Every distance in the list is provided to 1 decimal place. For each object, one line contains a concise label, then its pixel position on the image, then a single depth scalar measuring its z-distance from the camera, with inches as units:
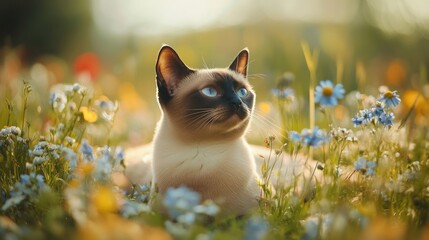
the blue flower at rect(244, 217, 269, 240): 63.7
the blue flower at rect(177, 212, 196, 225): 66.7
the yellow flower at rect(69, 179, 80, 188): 76.3
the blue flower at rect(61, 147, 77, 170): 78.6
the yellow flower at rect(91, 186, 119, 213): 58.6
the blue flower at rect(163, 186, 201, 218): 67.9
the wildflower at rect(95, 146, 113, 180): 73.3
